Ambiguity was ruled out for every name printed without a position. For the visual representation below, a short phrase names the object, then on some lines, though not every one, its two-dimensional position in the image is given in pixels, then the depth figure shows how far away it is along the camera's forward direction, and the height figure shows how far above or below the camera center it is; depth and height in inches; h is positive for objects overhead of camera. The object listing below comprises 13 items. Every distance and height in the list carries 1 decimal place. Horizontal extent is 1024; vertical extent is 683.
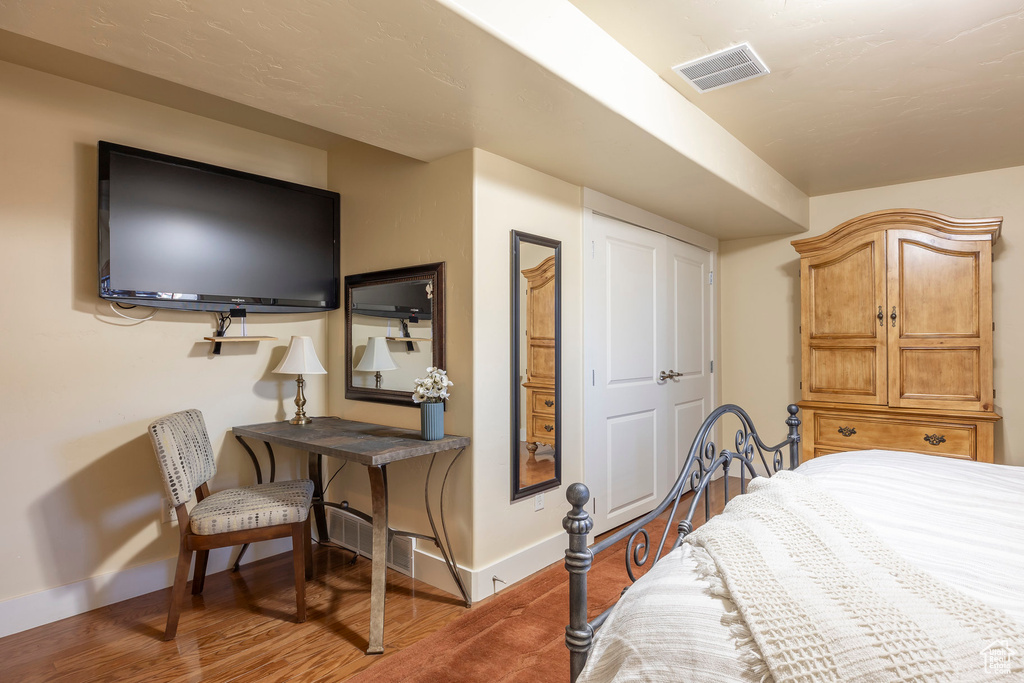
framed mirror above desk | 107.0 +2.4
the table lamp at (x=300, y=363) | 112.0 -4.2
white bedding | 36.6 -18.0
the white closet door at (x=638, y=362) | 128.0 -5.7
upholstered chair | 87.0 -27.4
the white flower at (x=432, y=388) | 96.8 -8.2
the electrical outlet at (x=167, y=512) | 105.2 -32.5
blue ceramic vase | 96.3 -14.1
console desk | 85.2 -17.9
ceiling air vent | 84.7 +44.2
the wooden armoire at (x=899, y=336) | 125.2 +1.1
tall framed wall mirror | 107.4 -4.8
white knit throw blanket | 31.5 -17.4
